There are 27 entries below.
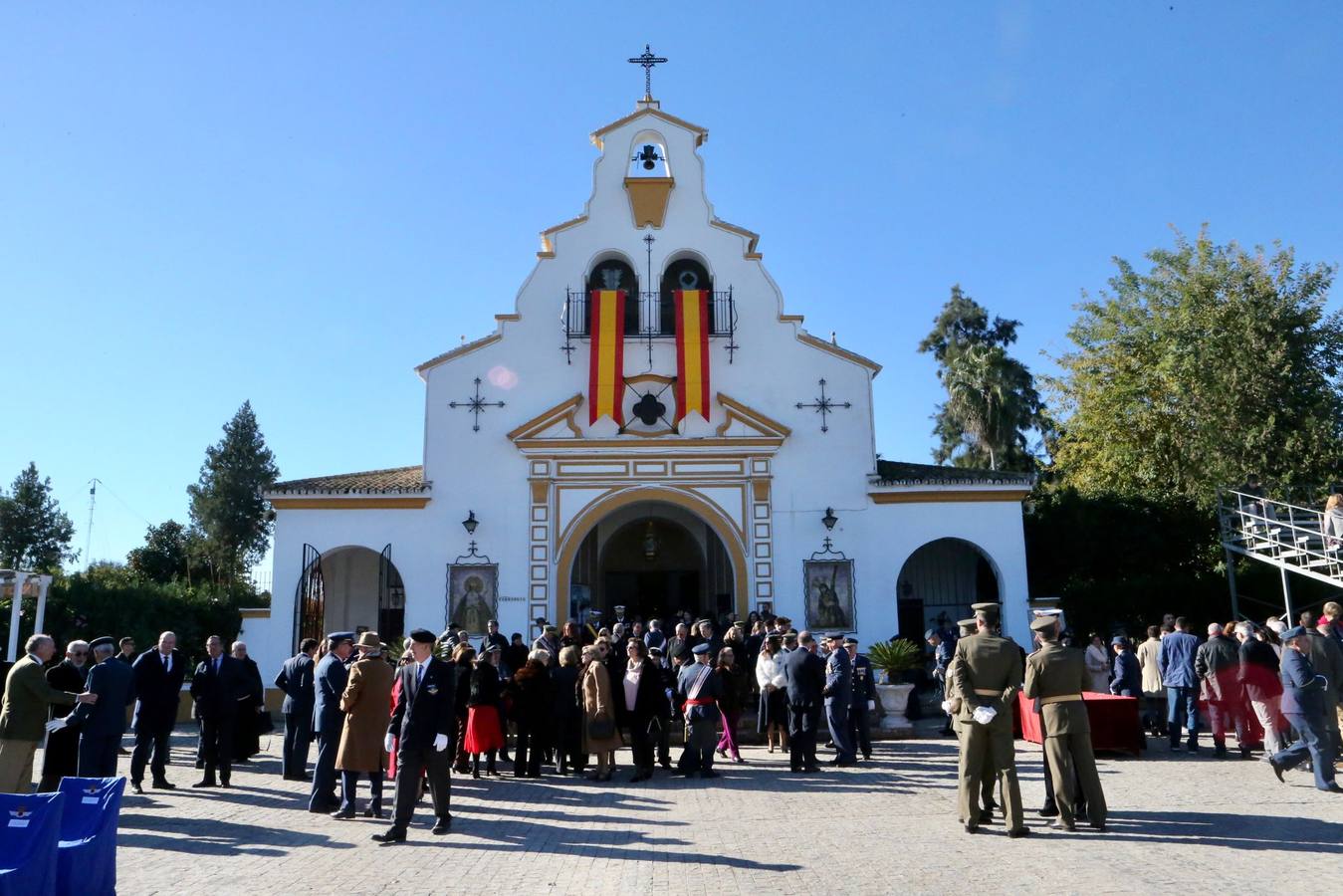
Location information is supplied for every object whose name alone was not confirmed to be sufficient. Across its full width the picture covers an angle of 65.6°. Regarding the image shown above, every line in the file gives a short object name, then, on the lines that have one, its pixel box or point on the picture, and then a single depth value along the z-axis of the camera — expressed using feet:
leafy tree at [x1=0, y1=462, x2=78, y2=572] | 162.81
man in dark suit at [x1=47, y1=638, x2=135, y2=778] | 33.96
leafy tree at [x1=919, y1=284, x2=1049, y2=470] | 125.29
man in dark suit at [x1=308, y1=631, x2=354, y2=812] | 33.50
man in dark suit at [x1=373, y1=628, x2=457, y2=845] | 29.27
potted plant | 54.13
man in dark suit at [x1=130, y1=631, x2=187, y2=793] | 38.09
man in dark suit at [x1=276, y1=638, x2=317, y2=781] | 40.55
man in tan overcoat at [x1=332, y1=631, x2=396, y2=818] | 32.07
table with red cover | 44.09
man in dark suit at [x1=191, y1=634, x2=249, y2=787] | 38.47
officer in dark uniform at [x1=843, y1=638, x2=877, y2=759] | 45.11
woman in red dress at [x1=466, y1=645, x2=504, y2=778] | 41.50
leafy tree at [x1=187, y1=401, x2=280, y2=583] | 172.14
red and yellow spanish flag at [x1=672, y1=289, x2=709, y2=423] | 71.87
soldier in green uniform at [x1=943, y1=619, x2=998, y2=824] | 29.76
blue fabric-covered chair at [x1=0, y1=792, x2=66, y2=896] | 18.43
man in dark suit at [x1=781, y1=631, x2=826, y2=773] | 41.75
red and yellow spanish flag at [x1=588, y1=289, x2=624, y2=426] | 72.02
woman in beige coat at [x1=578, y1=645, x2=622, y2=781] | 40.37
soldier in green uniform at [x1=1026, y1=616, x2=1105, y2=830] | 28.99
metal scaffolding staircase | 61.26
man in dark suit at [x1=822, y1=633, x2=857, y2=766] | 42.98
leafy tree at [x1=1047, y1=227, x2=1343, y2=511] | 75.92
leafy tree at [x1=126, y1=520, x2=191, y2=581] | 163.22
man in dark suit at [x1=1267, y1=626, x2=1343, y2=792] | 34.65
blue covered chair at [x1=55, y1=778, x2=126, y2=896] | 20.21
